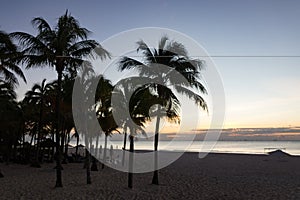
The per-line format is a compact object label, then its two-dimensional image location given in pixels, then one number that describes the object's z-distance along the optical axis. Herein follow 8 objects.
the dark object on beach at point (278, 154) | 38.02
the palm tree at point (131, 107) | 14.04
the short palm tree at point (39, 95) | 23.97
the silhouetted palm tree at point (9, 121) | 20.74
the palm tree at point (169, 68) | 14.88
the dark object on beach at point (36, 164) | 24.54
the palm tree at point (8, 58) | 14.70
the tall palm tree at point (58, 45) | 13.02
